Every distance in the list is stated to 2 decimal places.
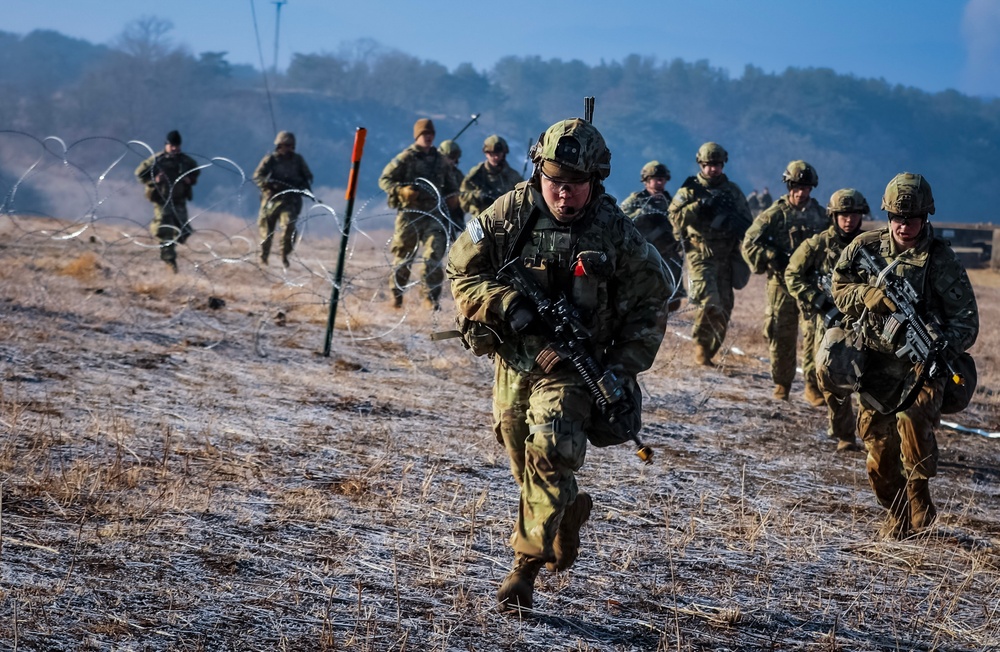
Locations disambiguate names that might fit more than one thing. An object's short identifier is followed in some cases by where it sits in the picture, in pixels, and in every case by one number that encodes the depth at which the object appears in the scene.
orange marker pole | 16.20
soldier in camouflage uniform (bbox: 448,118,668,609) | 7.79
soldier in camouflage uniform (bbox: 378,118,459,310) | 23.05
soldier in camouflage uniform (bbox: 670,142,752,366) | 19.03
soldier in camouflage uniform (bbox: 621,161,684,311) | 20.17
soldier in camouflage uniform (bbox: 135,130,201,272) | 27.61
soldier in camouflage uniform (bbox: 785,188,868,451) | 14.55
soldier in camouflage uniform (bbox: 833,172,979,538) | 10.38
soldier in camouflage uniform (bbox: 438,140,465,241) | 23.78
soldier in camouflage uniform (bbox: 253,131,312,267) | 29.41
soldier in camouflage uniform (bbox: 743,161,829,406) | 17.09
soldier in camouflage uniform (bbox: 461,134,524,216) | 23.02
